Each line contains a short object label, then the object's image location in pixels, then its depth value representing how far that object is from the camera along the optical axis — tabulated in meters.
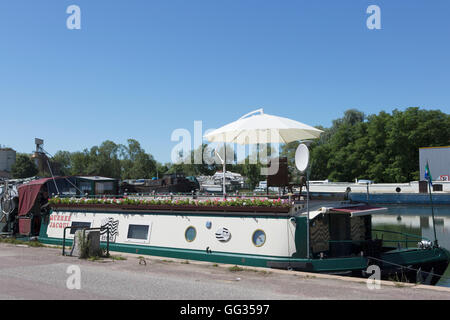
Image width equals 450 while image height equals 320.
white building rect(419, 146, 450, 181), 56.12
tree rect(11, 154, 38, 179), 90.88
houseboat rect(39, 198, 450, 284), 11.23
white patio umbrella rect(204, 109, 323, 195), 13.14
